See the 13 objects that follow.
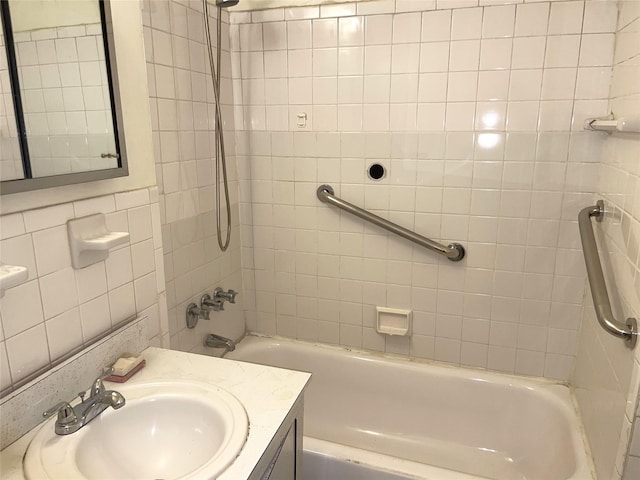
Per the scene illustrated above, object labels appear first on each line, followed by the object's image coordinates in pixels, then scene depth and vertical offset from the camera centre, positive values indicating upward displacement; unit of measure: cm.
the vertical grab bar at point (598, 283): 111 -41
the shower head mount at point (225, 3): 157 +44
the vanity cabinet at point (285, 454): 91 -69
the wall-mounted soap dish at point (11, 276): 79 -24
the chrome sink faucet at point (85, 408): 91 -54
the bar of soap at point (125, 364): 108 -54
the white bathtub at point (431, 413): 168 -111
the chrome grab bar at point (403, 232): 178 -38
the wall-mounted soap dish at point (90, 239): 102 -23
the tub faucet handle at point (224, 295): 182 -63
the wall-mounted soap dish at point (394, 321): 194 -79
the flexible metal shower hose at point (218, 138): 160 -1
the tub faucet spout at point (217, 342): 180 -80
